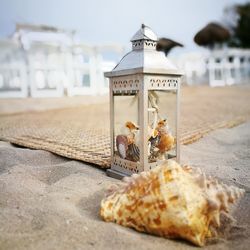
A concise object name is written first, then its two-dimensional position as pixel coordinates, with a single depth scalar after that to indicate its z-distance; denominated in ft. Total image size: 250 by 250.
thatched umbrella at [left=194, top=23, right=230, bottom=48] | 58.03
